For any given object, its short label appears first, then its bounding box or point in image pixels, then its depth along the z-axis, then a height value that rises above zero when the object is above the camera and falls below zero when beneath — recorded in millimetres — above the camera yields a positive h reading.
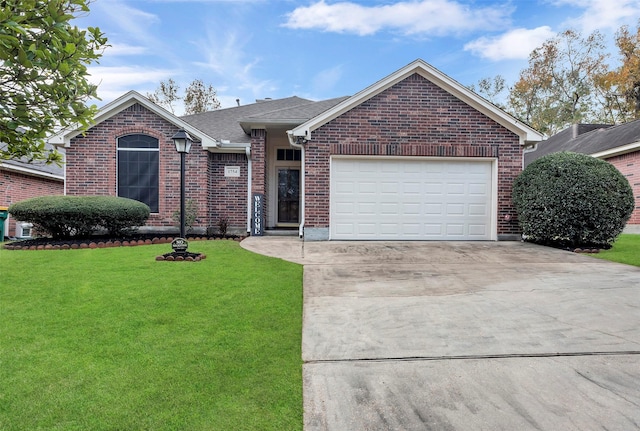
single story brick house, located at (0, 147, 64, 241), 13758 +851
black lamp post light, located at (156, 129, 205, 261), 7387 -698
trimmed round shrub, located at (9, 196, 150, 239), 9344 -218
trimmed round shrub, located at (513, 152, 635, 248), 8672 +212
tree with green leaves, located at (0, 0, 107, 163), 3092 +1227
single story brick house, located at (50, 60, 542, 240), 10047 +1251
